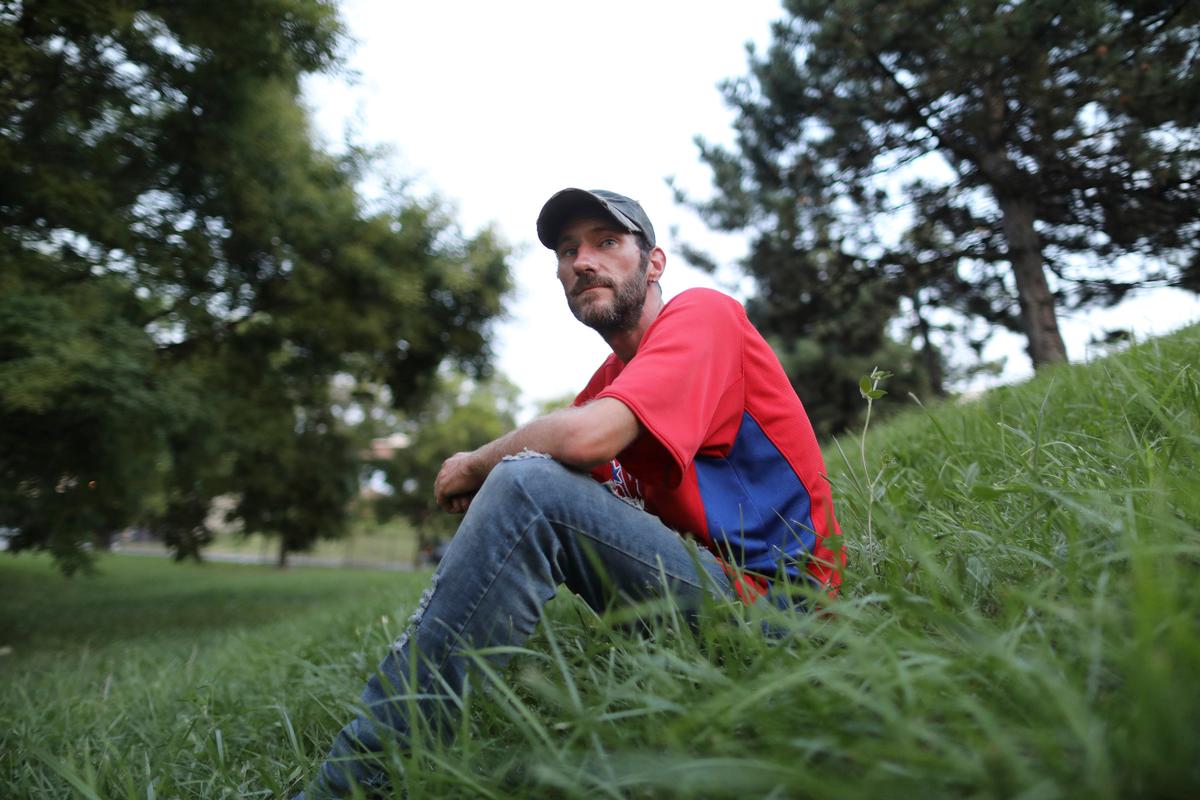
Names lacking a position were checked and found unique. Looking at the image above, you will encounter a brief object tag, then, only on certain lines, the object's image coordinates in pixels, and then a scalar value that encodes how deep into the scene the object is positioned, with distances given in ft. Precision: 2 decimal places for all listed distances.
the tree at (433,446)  93.20
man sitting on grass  4.95
